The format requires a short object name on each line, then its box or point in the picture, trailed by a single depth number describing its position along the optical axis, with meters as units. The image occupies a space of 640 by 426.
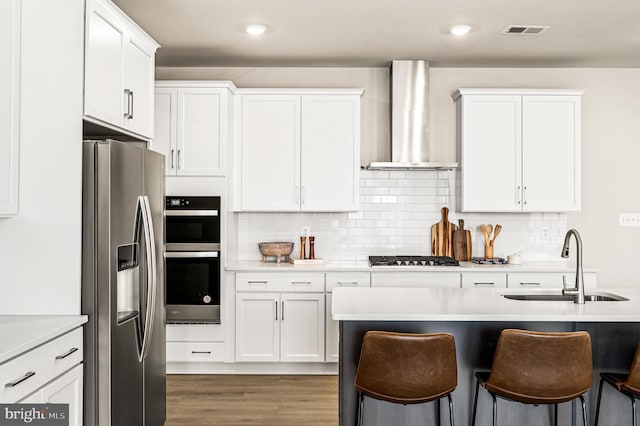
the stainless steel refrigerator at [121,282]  2.59
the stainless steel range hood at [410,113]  5.07
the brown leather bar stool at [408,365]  2.56
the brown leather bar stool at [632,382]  2.62
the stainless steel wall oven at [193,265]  4.65
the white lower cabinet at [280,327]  4.71
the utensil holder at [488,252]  5.19
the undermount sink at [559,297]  3.30
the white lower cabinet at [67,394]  2.17
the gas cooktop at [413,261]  4.73
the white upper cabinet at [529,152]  4.96
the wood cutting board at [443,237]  5.25
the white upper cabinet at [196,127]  4.74
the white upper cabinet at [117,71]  2.73
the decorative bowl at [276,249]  5.05
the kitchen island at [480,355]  2.91
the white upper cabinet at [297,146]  4.96
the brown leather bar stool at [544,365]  2.56
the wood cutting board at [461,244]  5.23
